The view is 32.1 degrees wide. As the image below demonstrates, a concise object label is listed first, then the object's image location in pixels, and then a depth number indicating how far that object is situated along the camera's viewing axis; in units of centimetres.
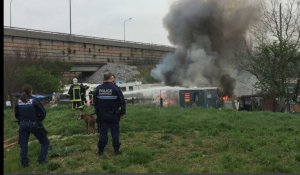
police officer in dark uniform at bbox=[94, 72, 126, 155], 1126
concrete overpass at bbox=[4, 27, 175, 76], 7144
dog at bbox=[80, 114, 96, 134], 1473
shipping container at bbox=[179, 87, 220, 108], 4236
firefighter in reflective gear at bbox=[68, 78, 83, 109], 2153
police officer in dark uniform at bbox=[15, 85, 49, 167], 1092
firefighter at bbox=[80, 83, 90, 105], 2166
